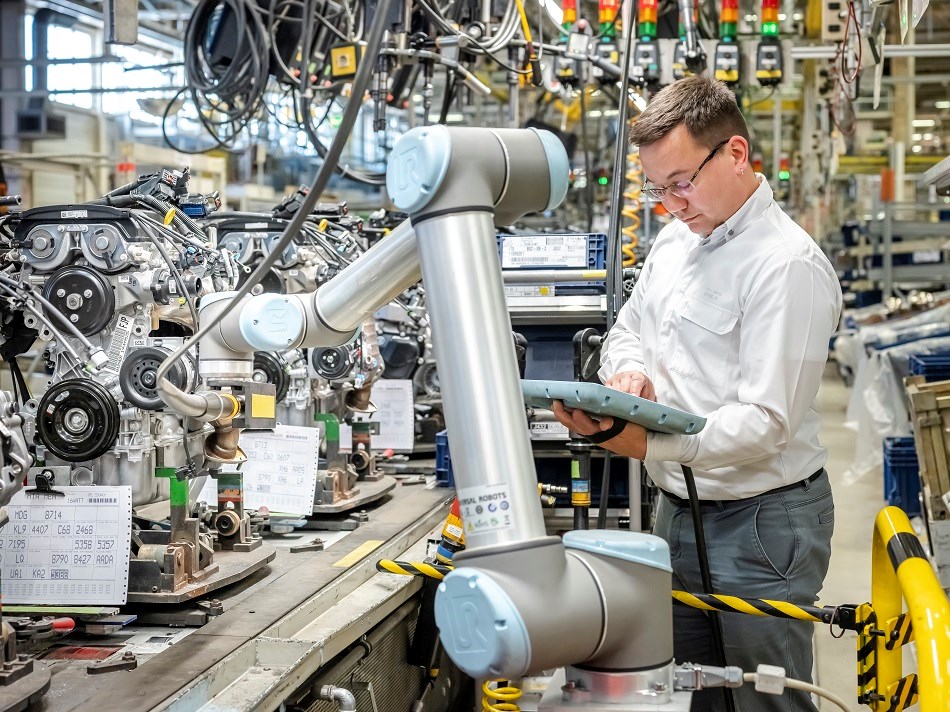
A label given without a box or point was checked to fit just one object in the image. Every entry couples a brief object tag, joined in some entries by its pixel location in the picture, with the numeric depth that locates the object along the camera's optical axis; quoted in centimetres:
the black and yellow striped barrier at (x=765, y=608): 199
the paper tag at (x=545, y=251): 427
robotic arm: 123
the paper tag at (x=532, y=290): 416
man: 203
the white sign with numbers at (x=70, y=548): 265
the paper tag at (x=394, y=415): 531
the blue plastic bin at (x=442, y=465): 480
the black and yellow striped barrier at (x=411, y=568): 241
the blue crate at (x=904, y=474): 614
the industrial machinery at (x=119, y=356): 283
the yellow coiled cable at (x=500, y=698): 285
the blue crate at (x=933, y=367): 582
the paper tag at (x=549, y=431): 415
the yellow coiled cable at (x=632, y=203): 553
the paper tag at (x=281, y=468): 374
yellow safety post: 144
